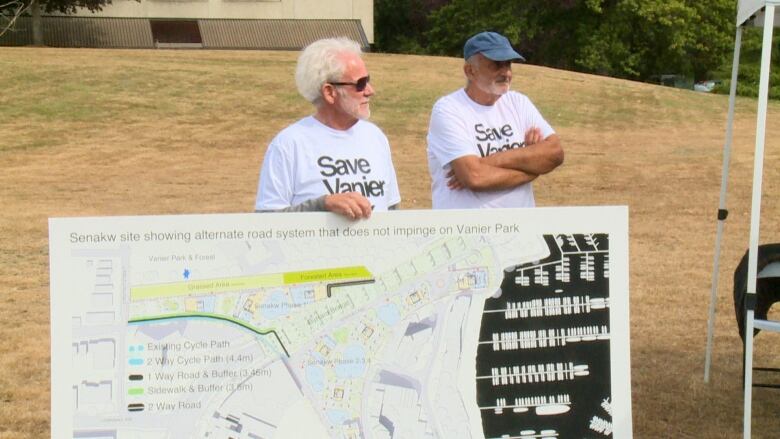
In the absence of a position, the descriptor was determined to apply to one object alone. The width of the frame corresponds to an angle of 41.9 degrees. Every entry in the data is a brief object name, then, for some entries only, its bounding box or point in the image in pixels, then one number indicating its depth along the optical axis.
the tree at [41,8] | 36.32
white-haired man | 3.18
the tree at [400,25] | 51.03
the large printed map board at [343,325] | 2.72
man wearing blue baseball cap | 3.83
